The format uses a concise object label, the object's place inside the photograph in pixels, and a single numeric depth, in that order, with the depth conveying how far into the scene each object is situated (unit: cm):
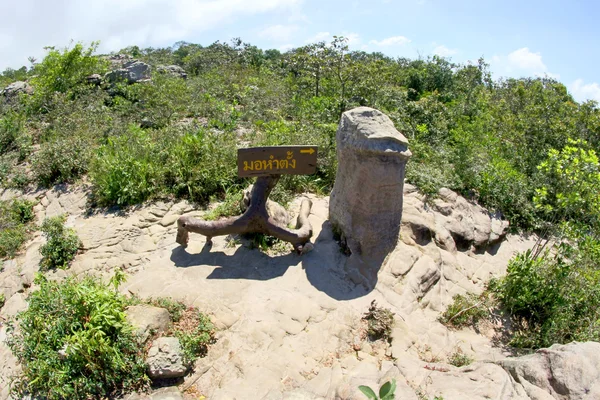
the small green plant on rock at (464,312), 498
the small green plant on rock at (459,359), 421
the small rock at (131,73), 1212
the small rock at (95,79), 1176
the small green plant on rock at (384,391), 271
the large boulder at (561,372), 300
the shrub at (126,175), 648
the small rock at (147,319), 382
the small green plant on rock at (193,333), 384
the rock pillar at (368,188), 476
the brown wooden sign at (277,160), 498
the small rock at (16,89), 1195
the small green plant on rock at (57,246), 538
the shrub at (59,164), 730
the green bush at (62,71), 1034
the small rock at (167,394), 345
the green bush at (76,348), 341
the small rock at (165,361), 356
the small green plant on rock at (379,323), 430
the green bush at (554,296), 473
